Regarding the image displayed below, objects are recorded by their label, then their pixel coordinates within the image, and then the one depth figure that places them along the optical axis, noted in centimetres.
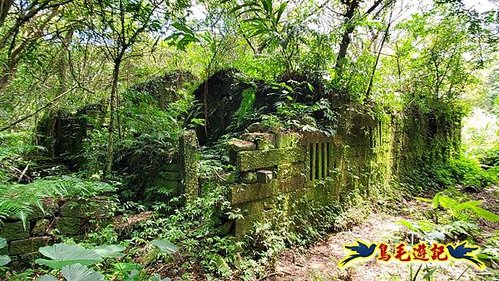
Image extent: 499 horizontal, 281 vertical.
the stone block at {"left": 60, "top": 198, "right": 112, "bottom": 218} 329
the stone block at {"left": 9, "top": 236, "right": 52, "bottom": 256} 289
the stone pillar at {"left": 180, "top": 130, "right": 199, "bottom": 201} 378
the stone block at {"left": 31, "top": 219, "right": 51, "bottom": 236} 304
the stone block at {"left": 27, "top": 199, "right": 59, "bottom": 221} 303
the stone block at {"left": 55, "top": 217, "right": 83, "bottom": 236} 322
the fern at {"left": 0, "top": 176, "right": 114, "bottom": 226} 177
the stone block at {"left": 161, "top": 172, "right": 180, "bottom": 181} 431
